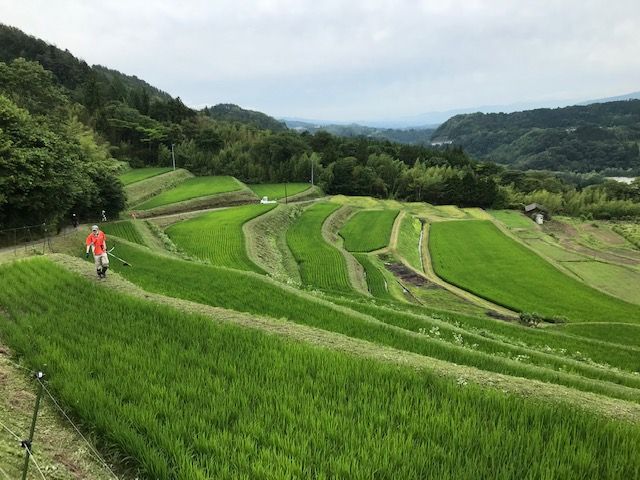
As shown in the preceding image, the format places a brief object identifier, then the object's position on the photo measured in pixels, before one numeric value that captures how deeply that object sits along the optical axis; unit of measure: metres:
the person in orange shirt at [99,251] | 10.59
